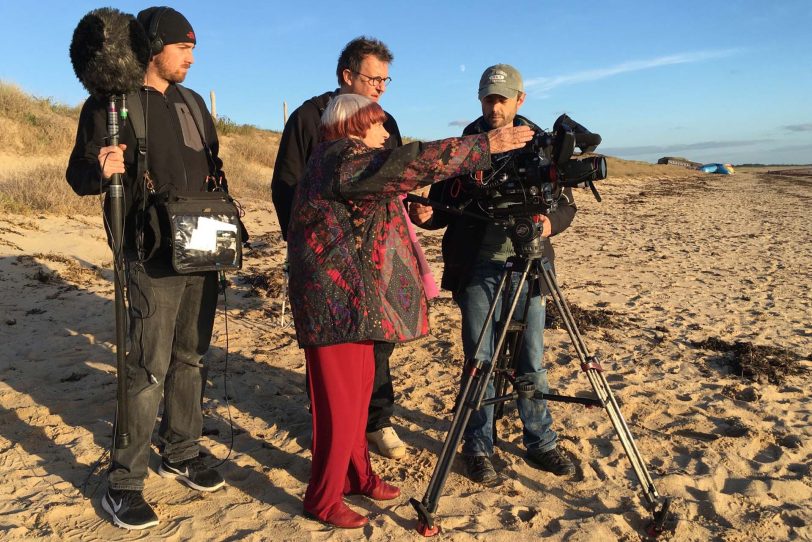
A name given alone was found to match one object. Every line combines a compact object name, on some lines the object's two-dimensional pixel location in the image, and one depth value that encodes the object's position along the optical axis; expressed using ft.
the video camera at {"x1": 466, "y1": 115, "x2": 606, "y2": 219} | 8.13
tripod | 8.86
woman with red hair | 7.45
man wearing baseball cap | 10.25
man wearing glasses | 11.06
